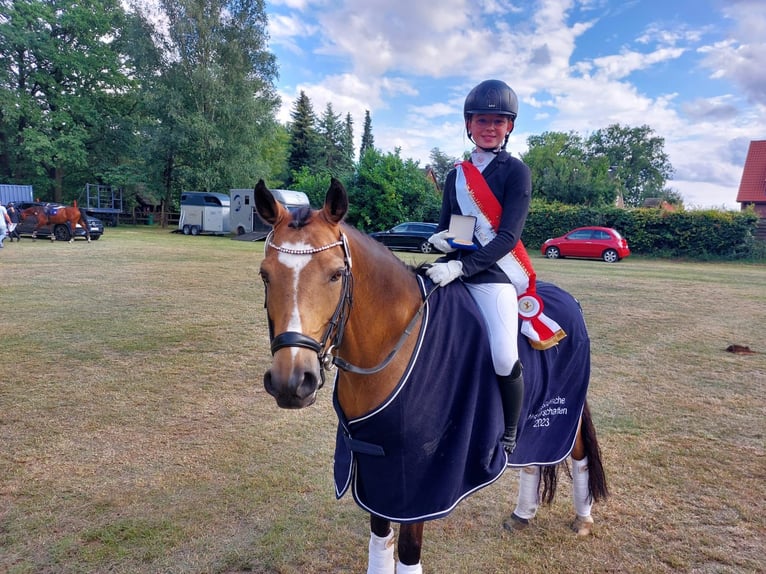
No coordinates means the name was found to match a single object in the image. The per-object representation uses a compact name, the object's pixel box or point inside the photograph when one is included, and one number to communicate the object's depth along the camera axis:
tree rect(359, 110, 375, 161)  71.88
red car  22.03
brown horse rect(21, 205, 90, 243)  21.05
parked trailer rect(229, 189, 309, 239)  28.60
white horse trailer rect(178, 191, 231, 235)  31.44
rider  2.29
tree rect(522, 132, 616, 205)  32.88
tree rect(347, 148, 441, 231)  29.16
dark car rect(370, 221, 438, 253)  22.55
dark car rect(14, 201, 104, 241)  21.36
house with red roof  36.91
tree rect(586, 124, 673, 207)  60.97
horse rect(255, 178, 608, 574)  1.72
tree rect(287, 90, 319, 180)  49.50
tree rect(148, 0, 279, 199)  30.44
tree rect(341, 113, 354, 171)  52.57
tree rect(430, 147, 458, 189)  69.24
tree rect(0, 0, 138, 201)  32.84
